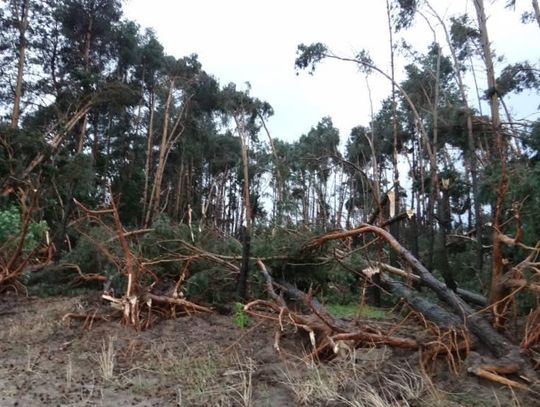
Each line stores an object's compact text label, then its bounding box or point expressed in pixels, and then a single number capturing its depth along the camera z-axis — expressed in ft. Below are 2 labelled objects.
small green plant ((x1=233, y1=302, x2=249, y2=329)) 17.76
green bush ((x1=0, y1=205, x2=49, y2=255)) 26.63
